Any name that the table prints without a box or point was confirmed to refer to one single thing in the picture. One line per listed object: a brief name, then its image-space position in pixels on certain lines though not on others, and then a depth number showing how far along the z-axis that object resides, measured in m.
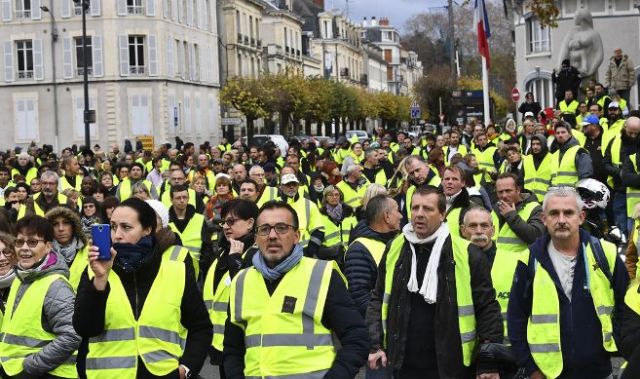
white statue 33.25
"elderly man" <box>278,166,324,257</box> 11.94
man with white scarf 6.08
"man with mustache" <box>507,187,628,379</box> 5.95
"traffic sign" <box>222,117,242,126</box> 52.29
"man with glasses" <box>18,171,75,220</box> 13.52
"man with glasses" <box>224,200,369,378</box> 5.55
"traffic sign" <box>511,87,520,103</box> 34.73
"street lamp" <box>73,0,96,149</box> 40.34
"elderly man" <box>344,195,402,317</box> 7.65
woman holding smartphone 5.71
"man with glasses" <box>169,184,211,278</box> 11.11
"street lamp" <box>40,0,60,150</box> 60.53
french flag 28.42
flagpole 27.73
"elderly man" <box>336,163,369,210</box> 14.91
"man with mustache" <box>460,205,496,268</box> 7.55
